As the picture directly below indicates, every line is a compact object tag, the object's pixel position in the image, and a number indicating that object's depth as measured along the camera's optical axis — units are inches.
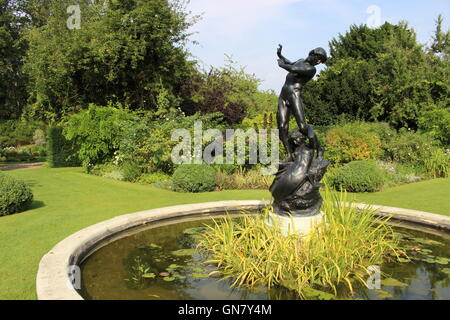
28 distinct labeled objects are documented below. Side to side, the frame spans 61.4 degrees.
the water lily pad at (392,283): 175.3
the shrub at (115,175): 490.0
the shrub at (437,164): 486.0
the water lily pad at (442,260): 202.4
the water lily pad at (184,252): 217.9
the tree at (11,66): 1187.9
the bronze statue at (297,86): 219.7
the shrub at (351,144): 518.3
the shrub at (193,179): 400.8
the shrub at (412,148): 511.2
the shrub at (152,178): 474.9
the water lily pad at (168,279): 182.5
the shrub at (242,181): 429.3
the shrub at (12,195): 288.2
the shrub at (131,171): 484.1
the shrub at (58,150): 621.9
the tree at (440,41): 845.1
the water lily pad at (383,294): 164.1
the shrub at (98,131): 526.3
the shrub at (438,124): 572.4
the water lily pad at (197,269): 194.3
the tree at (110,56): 627.5
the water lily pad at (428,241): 232.8
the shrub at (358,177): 387.9
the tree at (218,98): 746.8
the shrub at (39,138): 903.7
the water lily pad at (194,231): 256.9
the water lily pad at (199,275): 186.1
